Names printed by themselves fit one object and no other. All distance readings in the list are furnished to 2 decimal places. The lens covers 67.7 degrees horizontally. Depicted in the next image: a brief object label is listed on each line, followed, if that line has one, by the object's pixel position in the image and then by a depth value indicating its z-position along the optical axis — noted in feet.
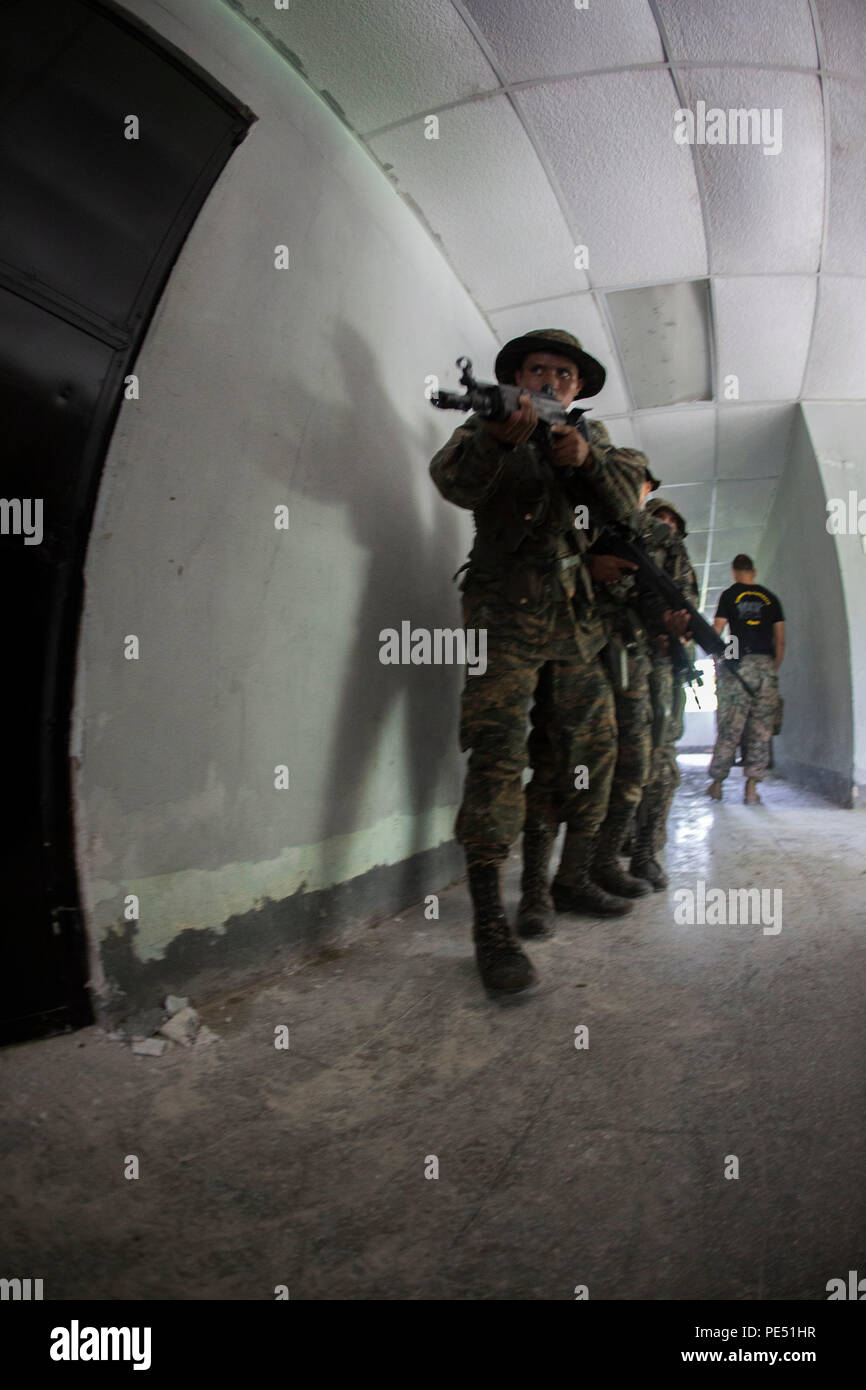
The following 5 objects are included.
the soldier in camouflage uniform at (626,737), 7.09
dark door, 3.63
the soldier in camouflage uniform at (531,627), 5.14
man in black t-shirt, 14.06
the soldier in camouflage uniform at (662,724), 8.04
